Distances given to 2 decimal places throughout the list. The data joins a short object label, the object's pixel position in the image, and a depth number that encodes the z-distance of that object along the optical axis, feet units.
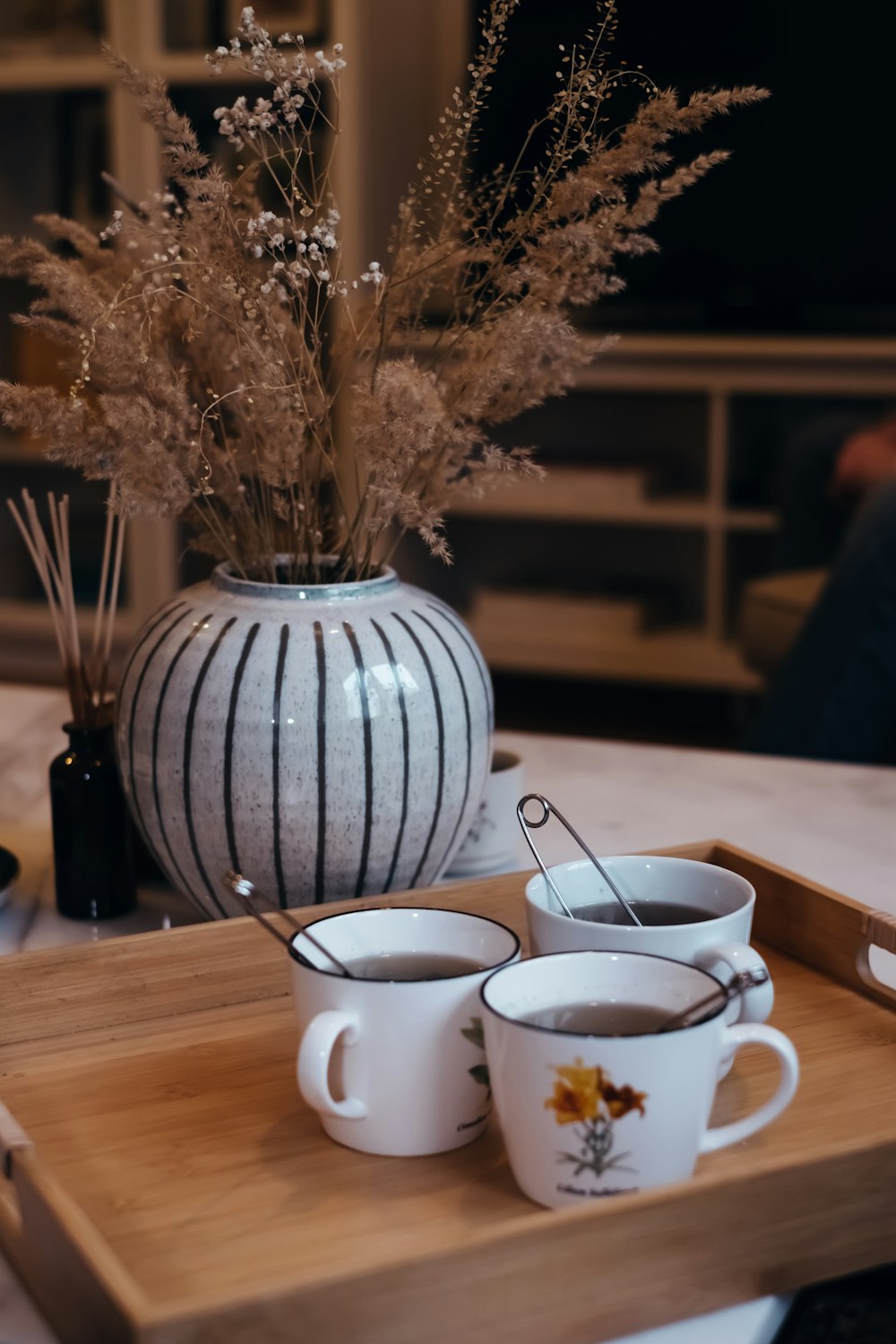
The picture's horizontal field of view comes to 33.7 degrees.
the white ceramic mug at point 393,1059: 1.90
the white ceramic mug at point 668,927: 2.08
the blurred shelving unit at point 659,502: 10.50
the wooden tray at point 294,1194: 1.56
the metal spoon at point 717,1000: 1.82
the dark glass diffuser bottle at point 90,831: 2.97
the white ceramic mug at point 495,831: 3.26
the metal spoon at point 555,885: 2.26
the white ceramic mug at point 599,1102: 1.70
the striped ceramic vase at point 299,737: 2.60
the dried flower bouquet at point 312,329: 2.39
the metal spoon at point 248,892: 2.06
